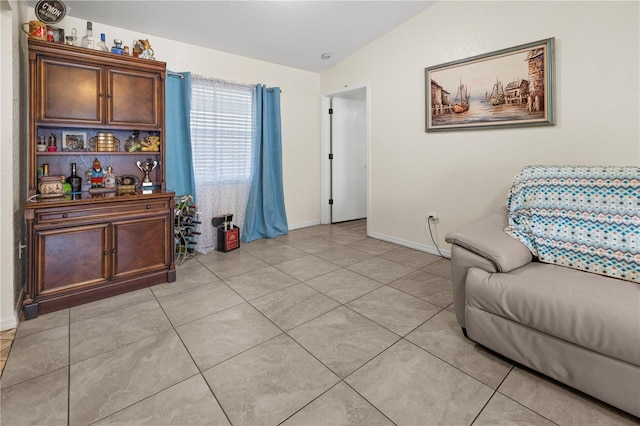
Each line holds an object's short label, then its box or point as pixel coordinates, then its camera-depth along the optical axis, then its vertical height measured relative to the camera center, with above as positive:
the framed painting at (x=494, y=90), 2.64 +1.14
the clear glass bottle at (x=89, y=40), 2.57 +1.46
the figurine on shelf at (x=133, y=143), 3.01 +0.69
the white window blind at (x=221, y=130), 3.65 +1.02
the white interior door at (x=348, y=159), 5.11 +0.89
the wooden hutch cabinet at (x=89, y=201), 2.20 +0.10
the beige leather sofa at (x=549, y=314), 1.29 -0.50
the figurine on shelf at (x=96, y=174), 2.83 +0.37
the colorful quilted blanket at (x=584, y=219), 1.66 -0.07
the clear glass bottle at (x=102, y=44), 2.69 +1.50
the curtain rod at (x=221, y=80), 3.35 +1.60
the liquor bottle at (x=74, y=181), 2.69 +0.29
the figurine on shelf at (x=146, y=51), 2.88 +1.53
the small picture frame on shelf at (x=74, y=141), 2.74 +0.66
